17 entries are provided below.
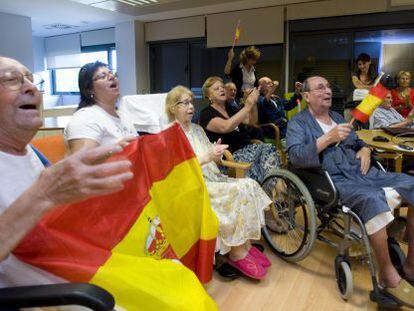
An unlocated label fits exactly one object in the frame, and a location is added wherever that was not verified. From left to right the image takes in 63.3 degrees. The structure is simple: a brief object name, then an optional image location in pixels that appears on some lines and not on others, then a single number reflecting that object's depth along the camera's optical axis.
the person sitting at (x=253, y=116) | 3.02
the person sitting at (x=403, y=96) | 3.60
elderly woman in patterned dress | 1.89
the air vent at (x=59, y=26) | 7.14
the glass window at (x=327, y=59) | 5.19
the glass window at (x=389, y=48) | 4.84
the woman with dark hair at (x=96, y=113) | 1.62
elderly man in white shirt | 0.66
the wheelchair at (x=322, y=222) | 1.68
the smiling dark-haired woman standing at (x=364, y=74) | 3.99
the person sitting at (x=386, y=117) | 3.26
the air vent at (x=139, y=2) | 5.02
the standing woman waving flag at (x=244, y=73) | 3.61
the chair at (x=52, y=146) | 1.61
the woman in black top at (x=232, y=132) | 2.37
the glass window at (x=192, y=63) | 5.72
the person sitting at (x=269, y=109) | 3.24
